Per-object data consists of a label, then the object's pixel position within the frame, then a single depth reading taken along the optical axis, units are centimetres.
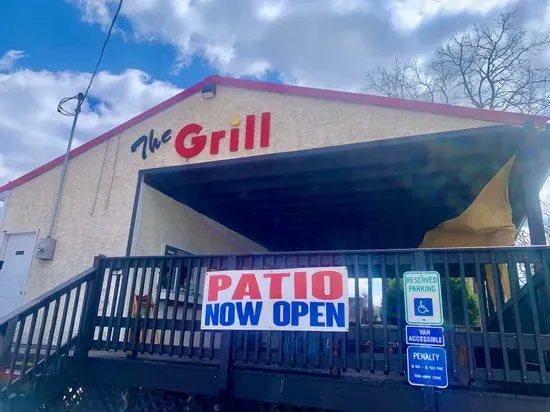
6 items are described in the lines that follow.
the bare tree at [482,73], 1620
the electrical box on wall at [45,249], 700
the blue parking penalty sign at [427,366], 315
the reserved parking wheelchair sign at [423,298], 329
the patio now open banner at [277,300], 369
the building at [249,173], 536
